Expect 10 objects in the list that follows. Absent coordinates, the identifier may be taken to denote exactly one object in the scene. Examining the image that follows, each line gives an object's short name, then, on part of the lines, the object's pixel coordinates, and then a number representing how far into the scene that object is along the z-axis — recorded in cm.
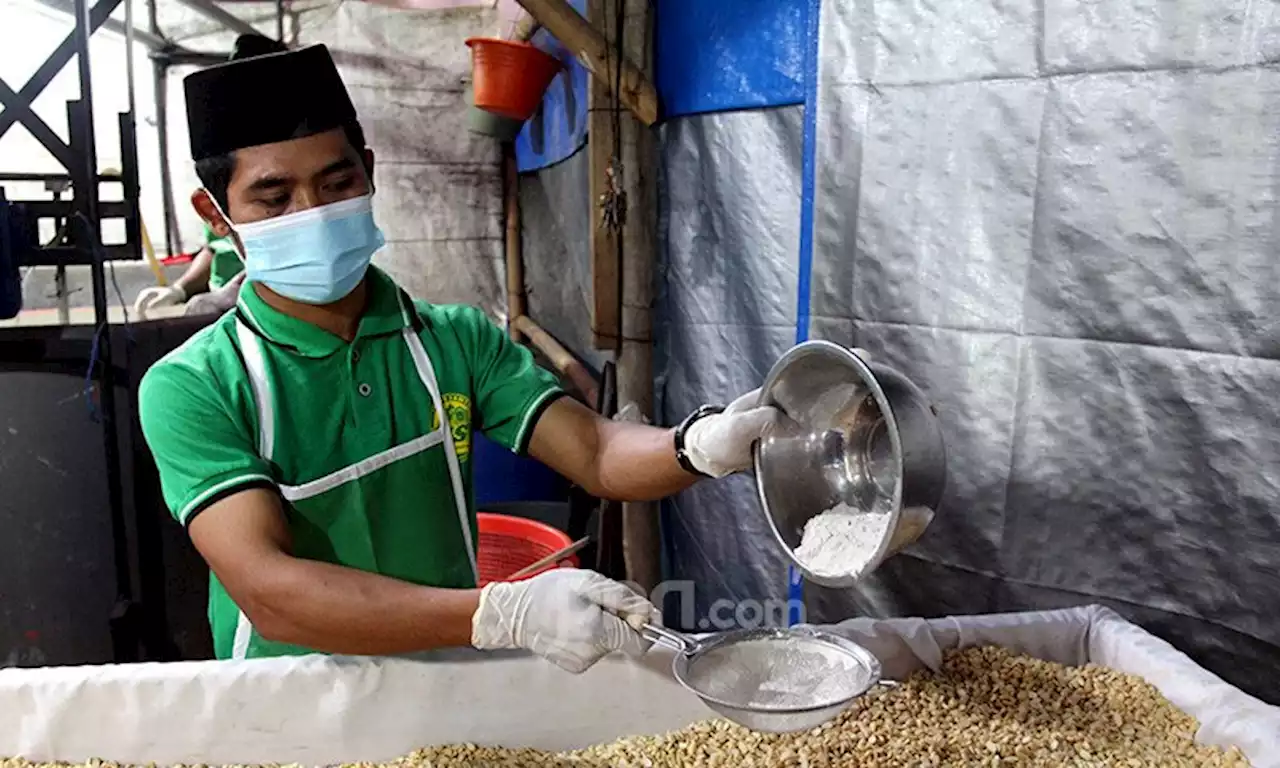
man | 138
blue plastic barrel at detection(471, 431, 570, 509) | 401
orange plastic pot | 397
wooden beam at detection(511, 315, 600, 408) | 377
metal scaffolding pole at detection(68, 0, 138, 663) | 268
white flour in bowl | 134
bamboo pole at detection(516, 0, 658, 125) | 250
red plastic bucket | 311
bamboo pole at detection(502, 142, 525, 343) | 597
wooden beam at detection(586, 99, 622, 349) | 271
